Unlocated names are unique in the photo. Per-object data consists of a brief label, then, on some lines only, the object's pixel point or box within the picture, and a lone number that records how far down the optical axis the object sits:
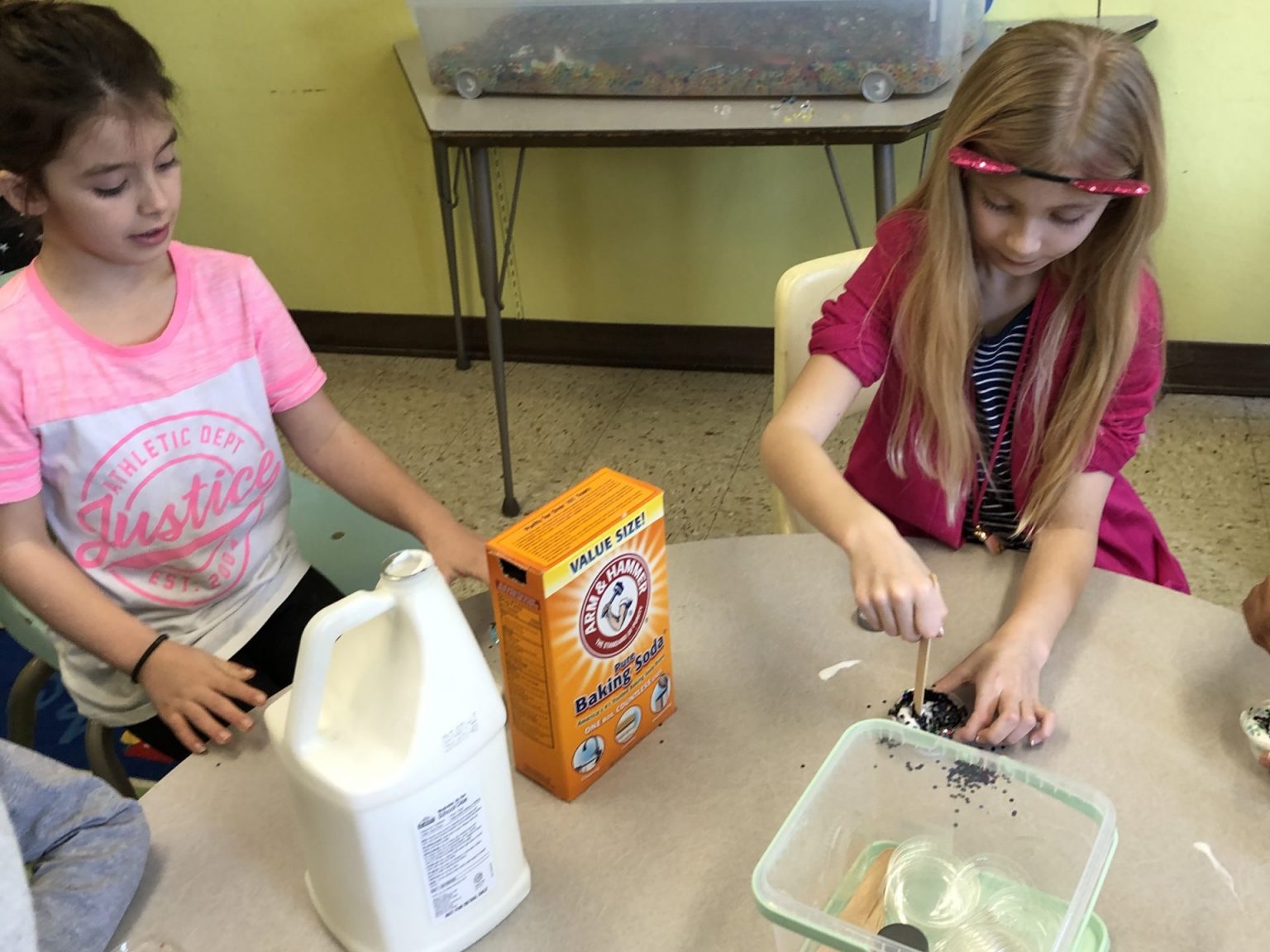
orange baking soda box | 0.65
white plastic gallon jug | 0.55
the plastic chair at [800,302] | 1.13
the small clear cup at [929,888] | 0.59
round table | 0.63
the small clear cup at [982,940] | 0.57
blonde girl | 0.87
